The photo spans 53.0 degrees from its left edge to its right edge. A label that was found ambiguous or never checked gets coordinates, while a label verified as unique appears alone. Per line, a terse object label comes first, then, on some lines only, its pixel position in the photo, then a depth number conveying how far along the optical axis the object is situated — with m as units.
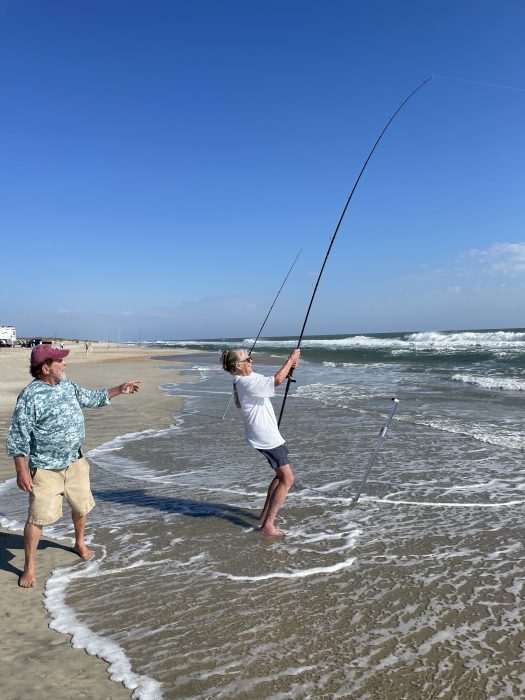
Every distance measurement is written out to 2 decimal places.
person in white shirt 4.39
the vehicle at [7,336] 67.56
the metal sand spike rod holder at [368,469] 5.18
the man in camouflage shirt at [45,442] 3.60
